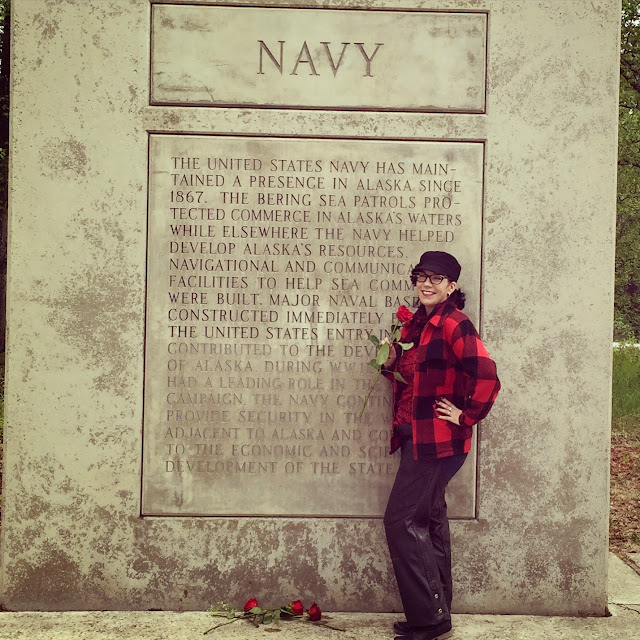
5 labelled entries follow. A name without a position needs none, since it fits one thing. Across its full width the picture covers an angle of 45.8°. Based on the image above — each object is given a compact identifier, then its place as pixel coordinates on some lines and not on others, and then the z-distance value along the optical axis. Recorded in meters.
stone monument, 4.17
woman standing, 3.69
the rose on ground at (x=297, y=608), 4.01
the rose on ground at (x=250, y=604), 3.99
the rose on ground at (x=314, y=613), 3.99
